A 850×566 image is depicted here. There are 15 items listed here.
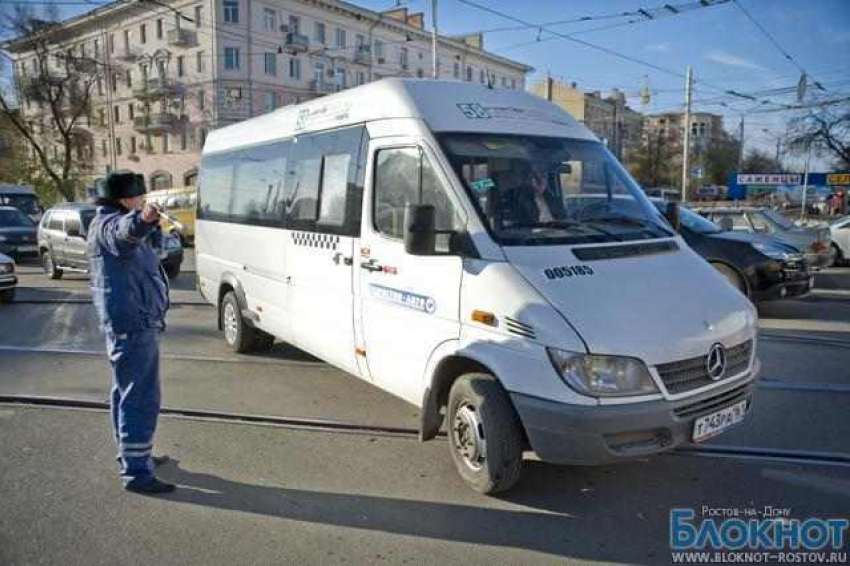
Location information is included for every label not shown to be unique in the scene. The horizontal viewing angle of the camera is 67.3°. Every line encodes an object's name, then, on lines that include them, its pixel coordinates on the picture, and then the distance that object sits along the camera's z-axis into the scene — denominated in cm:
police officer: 396
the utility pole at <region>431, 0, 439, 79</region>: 2385
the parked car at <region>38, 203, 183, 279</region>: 1499
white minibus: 351
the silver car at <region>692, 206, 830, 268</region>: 1233
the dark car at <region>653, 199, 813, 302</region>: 970
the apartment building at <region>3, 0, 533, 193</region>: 4991
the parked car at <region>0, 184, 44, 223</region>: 2694
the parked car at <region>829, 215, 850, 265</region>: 1622
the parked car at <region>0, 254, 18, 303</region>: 1166
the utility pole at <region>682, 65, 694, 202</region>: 3092
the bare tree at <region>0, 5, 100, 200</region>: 3797
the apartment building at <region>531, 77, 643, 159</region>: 7181
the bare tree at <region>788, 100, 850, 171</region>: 4203
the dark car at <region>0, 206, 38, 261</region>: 1891
